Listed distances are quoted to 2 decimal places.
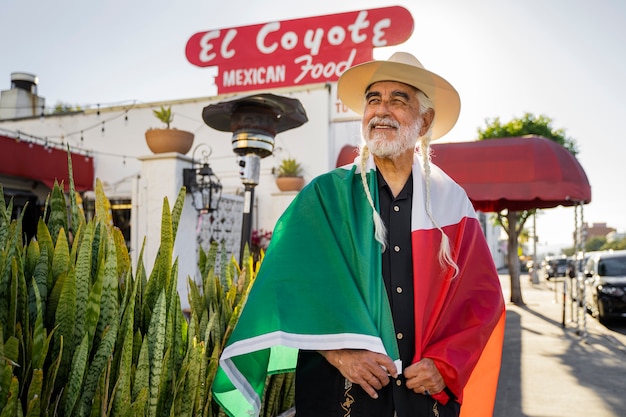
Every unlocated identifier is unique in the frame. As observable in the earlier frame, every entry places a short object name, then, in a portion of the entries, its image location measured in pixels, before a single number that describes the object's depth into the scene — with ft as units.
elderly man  5.67
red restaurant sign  45.96
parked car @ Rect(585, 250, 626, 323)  33.71
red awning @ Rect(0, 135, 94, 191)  34.40
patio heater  14.08
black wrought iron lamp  22.67
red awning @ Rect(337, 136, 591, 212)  27.12
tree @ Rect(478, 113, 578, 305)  71.97
